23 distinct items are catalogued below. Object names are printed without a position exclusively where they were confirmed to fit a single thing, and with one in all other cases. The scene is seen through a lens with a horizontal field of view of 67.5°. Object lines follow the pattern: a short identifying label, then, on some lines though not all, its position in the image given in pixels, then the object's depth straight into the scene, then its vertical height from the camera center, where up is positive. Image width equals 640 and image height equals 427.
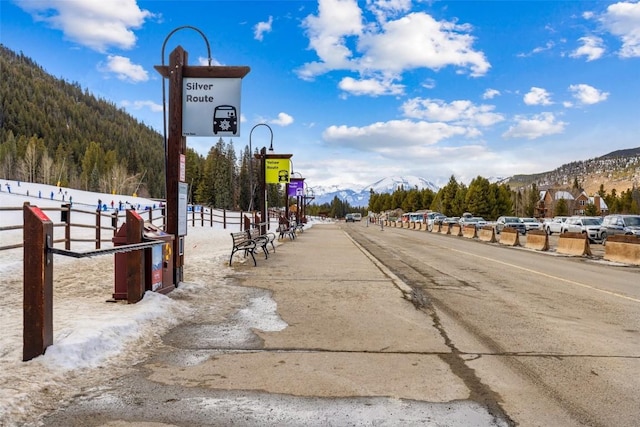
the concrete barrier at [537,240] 24.28 -1.59
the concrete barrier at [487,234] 31.83 -1.68
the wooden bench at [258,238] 15.28 -0.95
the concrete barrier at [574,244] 21.06 -1.56
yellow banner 30.17 +2.41
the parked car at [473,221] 47.80 -1.15
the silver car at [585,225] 29.25 -0.98
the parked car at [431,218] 49.67 -1.11
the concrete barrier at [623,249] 17.42 -1.47
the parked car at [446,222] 47.97 -1.28
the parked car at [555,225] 36.28 -1.19
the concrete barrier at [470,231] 37.03 -1.71
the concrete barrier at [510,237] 28.17 -1.64
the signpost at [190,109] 9.48 +1.99
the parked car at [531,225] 41.69 -1.30
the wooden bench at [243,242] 13.80 -0.98
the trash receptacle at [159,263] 7.89 -0.94
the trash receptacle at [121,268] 7.61 -0.96
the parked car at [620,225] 26.04 -0.83
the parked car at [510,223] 40.73 -1.19
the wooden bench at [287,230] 27.55 -1.24
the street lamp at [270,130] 29.31 +4.93
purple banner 43.69 +2.02
